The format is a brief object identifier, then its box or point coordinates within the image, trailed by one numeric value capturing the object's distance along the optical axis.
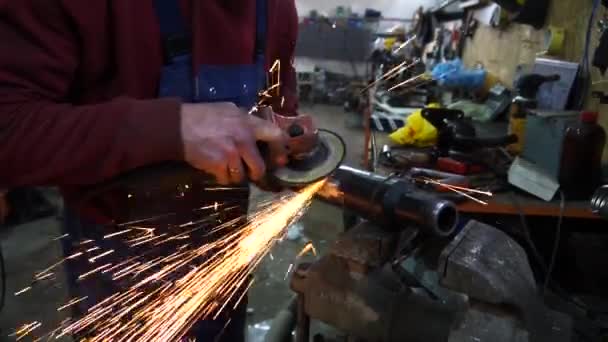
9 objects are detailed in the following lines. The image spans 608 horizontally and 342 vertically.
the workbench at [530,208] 1.80
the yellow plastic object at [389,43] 6.32
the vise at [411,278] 0.95
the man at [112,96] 0.84
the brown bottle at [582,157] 1.81
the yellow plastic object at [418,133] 2.50
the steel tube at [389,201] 1.01
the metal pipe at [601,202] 1.32
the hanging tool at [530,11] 2.83
